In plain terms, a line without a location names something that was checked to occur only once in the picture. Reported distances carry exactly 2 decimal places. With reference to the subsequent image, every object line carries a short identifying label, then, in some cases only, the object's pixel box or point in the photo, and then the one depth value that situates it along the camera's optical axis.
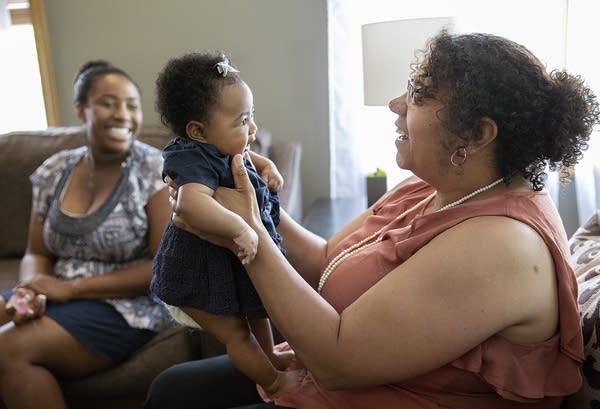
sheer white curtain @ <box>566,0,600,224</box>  2.25
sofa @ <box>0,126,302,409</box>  2.34
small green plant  2.41
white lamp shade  2.00
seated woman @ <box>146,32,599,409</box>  0.95
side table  2.18
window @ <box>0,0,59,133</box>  2.90
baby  1.09
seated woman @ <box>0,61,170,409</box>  1.71
